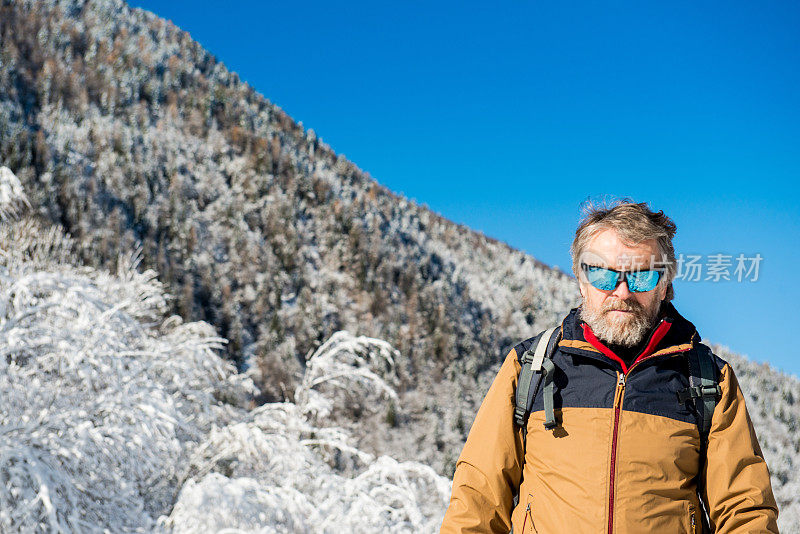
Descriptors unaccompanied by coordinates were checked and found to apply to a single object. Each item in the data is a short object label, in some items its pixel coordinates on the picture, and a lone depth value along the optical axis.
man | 1.77
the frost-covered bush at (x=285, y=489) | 7.52
